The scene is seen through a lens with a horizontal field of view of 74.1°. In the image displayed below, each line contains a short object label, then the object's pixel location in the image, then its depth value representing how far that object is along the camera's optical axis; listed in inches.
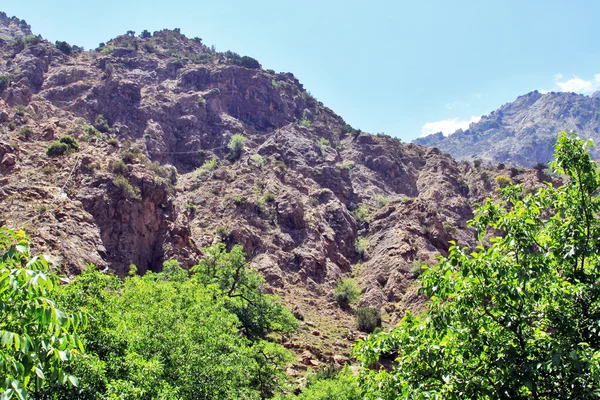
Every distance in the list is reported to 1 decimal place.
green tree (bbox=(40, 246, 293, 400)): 405.1
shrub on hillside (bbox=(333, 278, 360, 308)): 1509.6
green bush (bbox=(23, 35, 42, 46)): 2712.4
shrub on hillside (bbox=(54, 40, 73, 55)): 2811.5
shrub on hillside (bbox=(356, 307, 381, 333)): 1333.7
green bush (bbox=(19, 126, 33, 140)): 1479.5
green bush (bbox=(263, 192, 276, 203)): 1908.2
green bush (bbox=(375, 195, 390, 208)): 2354.8
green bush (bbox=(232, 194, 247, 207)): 1838.0
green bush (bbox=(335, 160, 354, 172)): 2531.0
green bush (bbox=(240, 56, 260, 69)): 3602.4
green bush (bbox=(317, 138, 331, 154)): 2721.7
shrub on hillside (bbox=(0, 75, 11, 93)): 1999.0
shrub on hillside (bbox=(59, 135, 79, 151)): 1498.5
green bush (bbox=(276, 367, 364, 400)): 668.1
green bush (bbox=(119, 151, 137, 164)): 1545.3
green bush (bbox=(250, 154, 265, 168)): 2210.1
